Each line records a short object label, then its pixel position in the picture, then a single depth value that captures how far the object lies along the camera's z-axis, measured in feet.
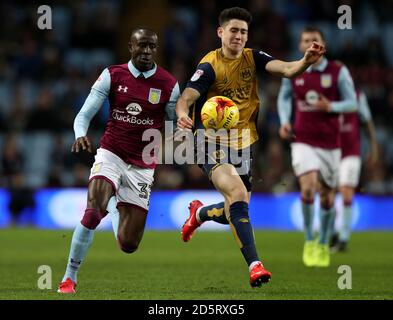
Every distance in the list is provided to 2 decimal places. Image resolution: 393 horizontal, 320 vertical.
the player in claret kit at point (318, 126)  35.73
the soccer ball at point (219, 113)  25.48
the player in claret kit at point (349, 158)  42.88
